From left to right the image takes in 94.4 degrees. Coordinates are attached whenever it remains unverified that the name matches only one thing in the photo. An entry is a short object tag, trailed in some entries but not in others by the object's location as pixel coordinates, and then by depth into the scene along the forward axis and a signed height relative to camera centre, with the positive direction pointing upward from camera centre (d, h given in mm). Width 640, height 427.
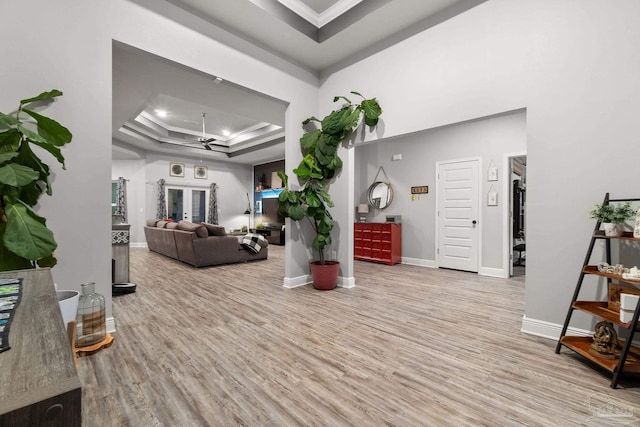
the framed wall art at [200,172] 9703 +1245
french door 9227 +197
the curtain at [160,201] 8742 +244
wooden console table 408 -280
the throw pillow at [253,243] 6121 -688
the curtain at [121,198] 8164 +304
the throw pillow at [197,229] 5297 -349
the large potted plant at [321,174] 3793 +473
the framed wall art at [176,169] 9086 +1257
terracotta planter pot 3896 -863
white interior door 5172 -62
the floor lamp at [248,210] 10805 -4
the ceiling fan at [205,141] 6630 +1566
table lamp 6519 +38
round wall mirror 6332 +353
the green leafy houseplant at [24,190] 1536 +117
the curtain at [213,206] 9898 +123
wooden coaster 2143 -1025
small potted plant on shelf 1978 -23
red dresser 5887 -641
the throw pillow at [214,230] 5625 -387
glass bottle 2203 -801
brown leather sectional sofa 5359 -694
